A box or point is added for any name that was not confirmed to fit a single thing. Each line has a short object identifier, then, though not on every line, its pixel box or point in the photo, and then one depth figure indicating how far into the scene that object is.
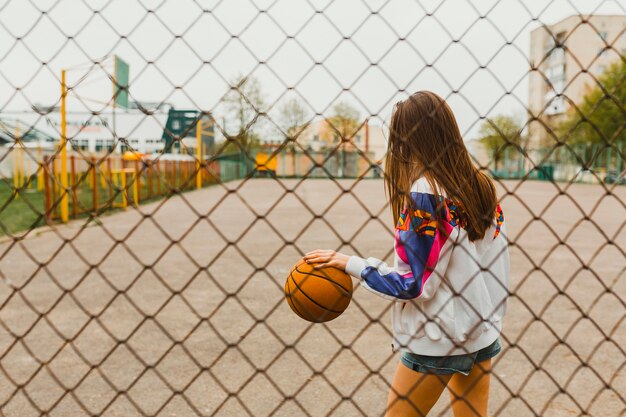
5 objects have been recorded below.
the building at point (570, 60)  46.06
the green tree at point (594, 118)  29.92
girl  1.76
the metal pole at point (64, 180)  9.22
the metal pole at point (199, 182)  23.40
